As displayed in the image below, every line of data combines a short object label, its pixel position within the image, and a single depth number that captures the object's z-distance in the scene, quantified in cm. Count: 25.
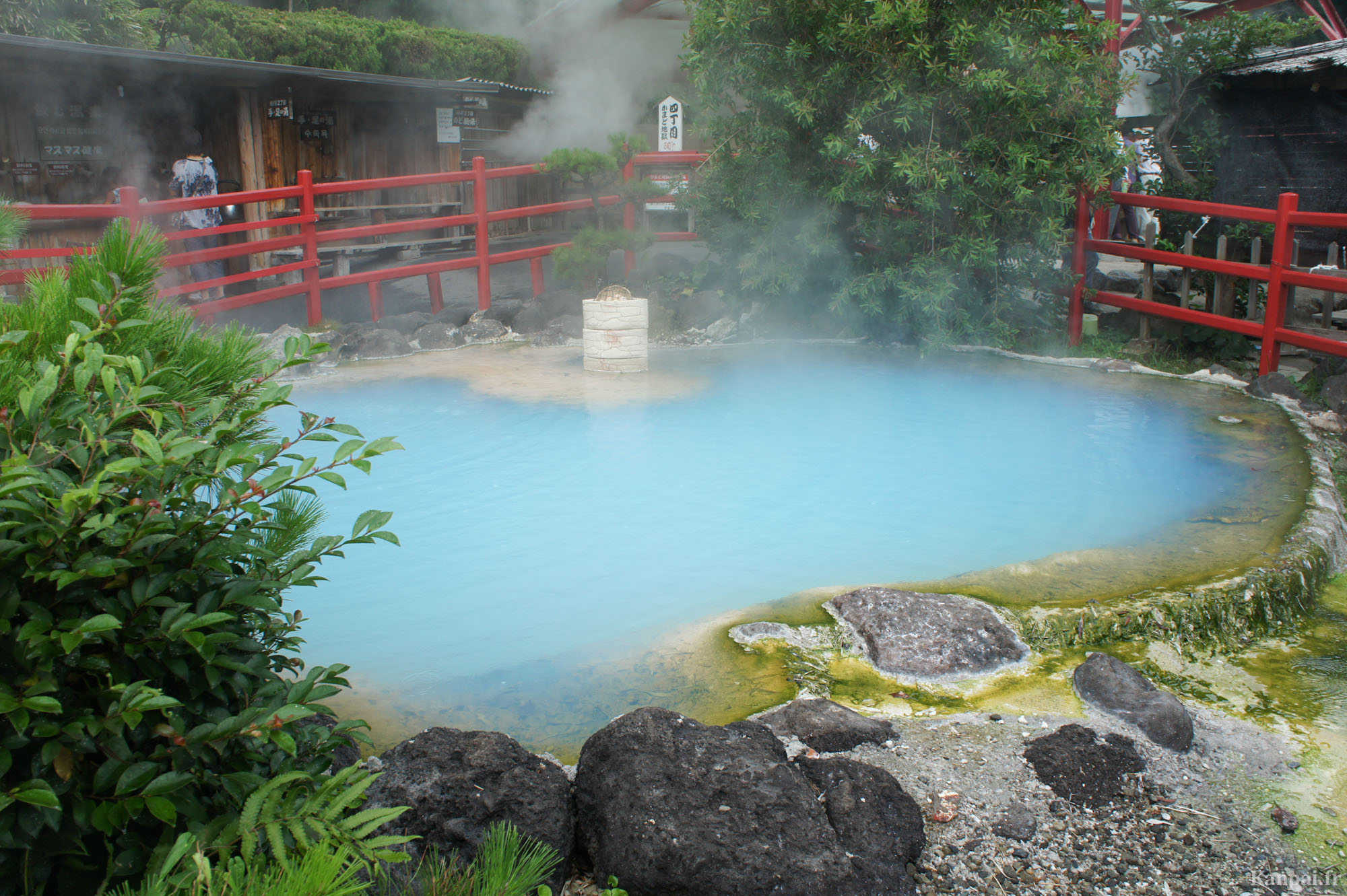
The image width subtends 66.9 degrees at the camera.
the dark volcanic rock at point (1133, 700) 342
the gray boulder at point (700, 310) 1129
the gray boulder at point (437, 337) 1030
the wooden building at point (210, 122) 1077
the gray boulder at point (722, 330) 1098
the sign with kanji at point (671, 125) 1310
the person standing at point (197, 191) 1098
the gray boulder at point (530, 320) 1091
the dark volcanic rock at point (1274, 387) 765
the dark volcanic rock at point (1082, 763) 314
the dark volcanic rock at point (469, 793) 266
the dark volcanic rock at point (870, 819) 265
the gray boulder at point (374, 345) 973
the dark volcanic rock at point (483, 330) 1062
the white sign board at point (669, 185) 1149
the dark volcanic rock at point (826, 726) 335
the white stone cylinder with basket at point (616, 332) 898
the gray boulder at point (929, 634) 394
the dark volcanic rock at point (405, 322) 1049
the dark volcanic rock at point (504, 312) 1105
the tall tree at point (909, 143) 872
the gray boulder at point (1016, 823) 294
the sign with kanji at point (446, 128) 1661
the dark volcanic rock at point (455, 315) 1088
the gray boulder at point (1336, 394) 723
